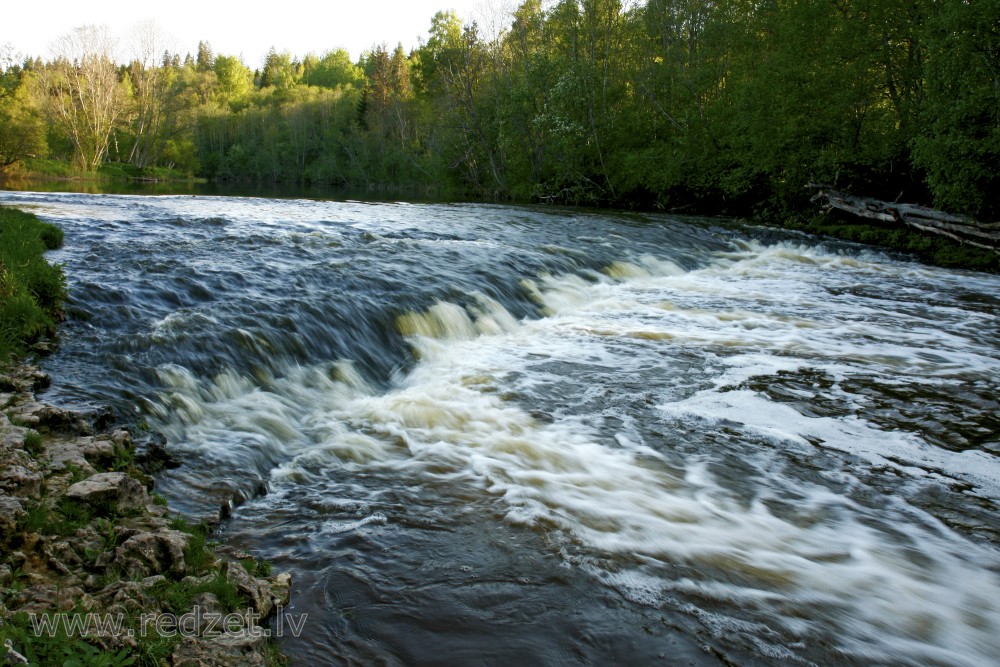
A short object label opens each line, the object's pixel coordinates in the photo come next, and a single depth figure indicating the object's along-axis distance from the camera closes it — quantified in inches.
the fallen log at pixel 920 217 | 650.2
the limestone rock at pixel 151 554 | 110.3
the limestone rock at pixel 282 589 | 121.4
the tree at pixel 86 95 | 2172.7
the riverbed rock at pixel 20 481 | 120.3
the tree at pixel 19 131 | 1669.5
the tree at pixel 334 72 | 4107.5
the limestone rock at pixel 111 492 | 127.1
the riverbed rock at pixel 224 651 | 92.6
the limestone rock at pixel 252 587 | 114.9
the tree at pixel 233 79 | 3823.8
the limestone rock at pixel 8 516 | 107.0
